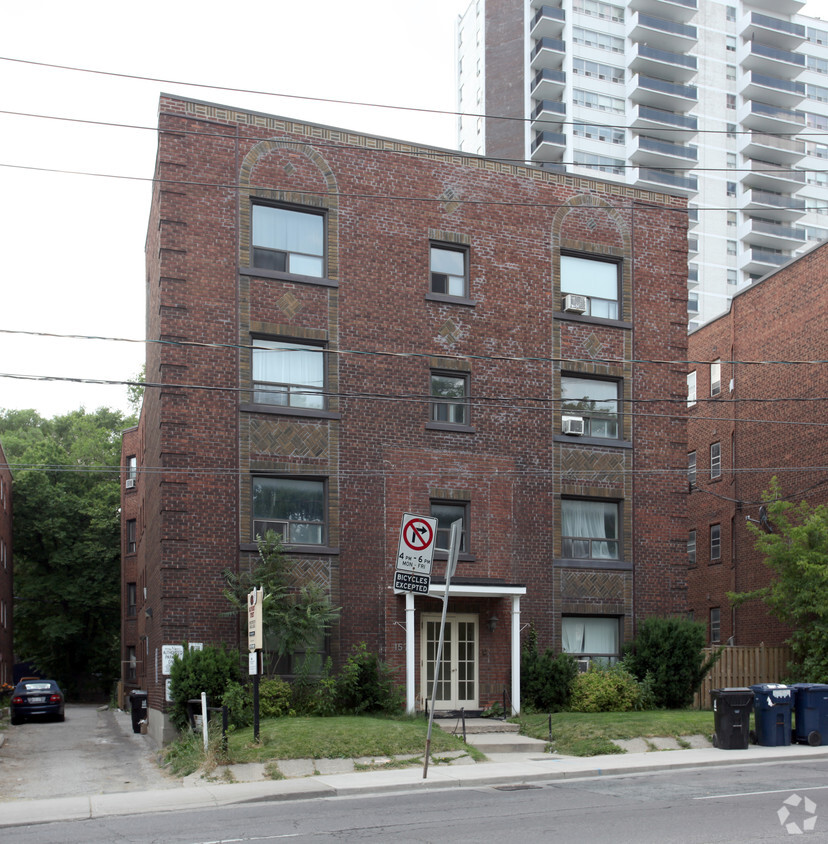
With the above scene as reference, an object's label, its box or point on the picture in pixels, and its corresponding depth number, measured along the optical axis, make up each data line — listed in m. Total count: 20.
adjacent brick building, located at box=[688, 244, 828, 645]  32.44
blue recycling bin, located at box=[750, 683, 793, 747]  19.64
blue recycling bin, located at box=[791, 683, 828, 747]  19.67
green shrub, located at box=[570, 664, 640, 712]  24.12
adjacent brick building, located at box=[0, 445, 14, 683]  50.16
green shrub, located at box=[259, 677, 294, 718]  21.75
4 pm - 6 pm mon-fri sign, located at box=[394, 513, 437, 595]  15.77
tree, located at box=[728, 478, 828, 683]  27.12
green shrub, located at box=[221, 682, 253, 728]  20.09
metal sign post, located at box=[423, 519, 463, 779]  15.76
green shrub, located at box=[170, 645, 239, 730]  21.14
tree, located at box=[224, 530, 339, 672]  22.44
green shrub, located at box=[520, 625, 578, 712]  24.39
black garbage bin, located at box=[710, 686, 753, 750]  19.17
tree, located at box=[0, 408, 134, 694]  55.09
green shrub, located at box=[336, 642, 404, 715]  22.62
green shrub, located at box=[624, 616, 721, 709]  25.31
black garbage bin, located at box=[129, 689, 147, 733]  27.45
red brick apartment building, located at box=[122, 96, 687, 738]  23.73
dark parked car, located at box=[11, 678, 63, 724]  34.75
